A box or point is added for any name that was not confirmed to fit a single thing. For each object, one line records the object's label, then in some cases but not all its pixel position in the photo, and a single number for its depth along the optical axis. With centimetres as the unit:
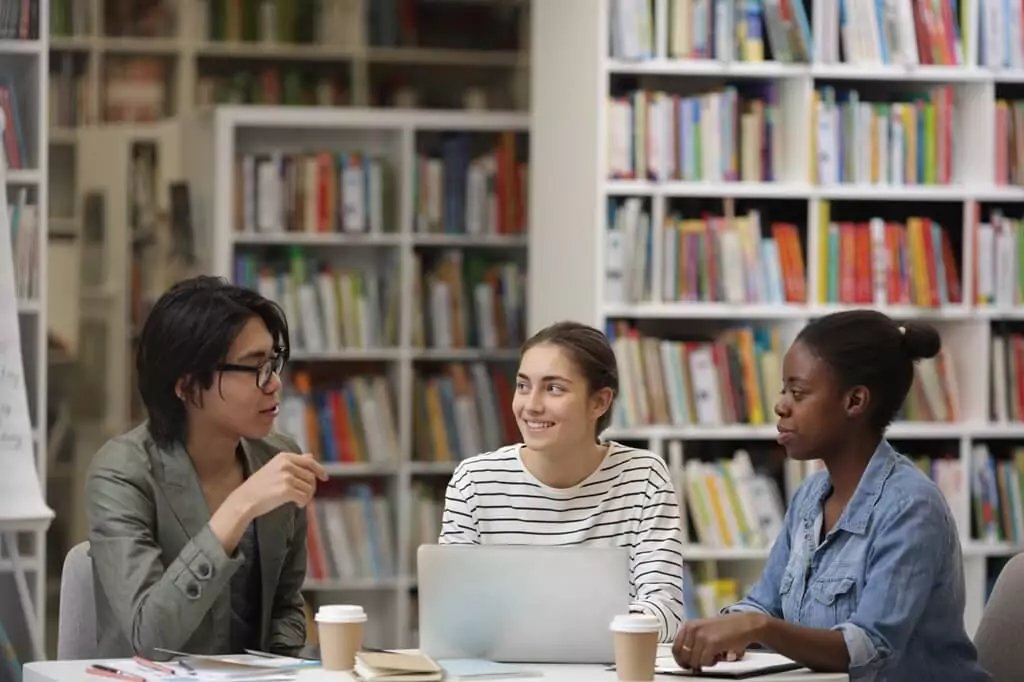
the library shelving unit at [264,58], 1171
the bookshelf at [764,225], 824
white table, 436
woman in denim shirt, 473
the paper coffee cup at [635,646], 423
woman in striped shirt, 528
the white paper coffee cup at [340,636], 445
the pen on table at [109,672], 435
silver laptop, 446
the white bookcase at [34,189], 819
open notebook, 443
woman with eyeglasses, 491
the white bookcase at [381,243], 957
